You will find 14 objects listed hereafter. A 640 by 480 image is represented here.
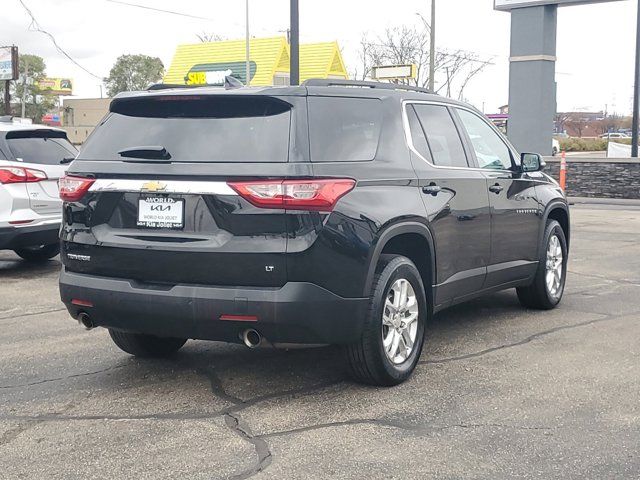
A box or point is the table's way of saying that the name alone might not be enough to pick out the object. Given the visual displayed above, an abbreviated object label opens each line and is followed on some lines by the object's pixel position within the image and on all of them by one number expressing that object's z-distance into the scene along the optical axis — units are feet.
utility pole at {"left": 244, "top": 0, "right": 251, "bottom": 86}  105.54
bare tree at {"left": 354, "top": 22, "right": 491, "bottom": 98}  176.65
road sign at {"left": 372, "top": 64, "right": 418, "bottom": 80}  99.45
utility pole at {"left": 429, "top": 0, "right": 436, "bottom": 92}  93.56
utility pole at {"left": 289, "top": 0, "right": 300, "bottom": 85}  49.34
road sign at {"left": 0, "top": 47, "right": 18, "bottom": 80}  102.63
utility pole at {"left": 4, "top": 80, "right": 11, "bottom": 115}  102.47
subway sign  117.08
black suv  14.28
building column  78.89
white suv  28.66
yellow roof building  117.39
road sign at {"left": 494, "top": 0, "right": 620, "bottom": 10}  77.46
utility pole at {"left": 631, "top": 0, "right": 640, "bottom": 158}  79.82
